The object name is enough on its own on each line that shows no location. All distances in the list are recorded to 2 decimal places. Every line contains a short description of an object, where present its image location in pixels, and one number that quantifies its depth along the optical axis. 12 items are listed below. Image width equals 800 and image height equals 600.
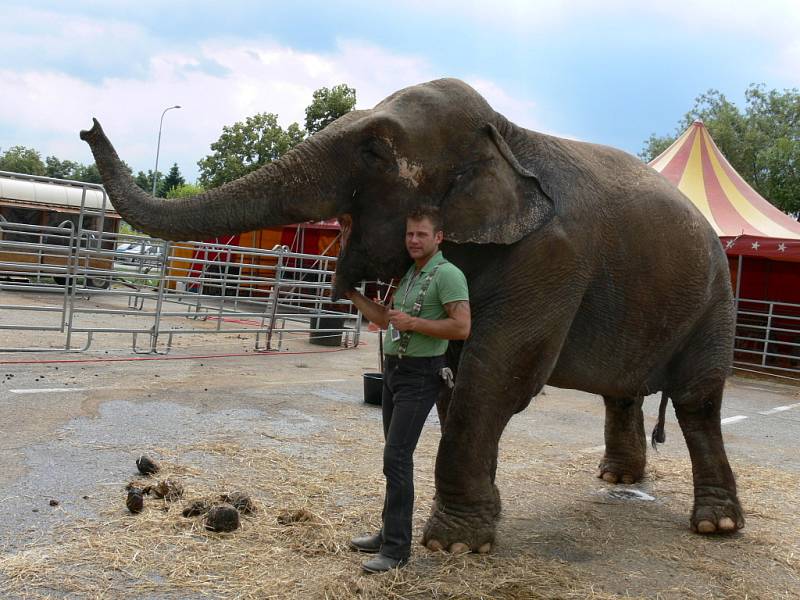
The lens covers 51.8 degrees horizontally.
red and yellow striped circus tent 14.00
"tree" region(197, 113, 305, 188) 36.56
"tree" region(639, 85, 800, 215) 32.62
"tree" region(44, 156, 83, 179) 91.14
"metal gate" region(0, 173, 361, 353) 10.91
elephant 3.94
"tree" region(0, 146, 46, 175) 82.81
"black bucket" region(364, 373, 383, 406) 8.54
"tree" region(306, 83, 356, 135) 33.66
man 3.80
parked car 11.31
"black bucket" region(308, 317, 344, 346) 14.19
